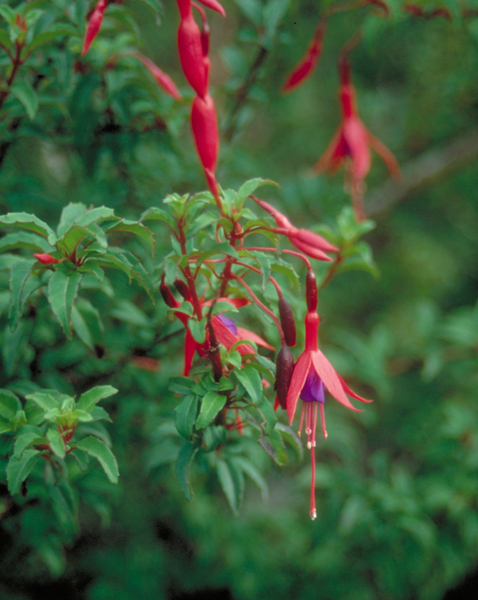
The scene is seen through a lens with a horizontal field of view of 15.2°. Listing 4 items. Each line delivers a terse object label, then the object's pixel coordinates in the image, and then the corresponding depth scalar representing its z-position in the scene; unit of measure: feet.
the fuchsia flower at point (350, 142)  1.77
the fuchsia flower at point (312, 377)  1.41
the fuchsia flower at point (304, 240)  1.36
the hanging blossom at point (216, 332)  1.44
